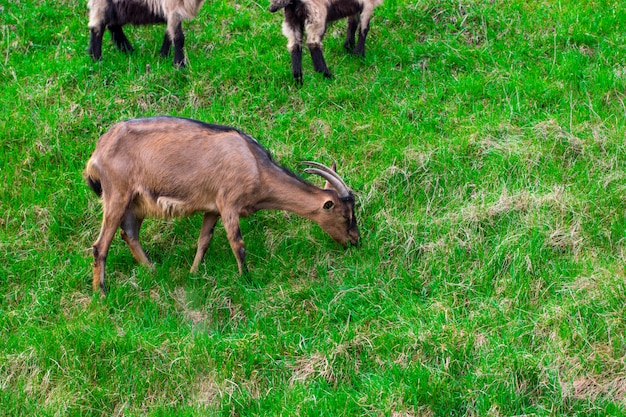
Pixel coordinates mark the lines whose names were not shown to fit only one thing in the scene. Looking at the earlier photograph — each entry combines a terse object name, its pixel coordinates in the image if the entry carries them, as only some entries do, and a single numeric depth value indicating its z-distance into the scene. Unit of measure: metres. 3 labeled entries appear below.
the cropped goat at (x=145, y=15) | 17.64
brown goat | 13.35
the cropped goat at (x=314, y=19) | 16.92
